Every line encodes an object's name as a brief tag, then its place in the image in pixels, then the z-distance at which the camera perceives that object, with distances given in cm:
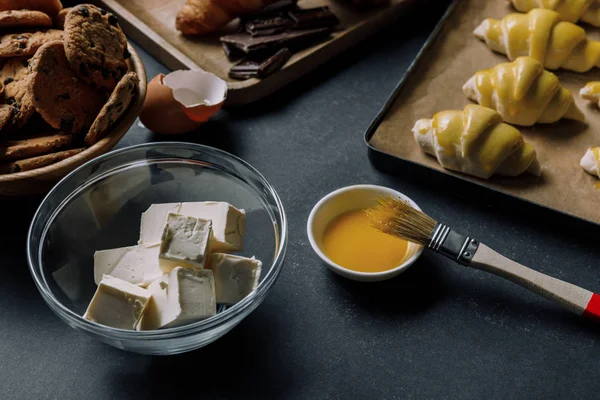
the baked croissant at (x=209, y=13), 81
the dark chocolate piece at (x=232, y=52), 80
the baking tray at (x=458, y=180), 66
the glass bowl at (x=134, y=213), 55
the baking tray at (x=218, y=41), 78
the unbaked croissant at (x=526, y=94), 72
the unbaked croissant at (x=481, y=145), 68
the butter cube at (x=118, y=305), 54
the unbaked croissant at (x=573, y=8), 82
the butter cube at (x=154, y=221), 59
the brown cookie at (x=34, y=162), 61
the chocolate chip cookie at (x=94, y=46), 64
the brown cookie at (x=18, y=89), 63
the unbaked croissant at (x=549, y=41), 77
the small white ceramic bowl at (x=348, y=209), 60
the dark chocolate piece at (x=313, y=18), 82
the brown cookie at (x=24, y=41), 66
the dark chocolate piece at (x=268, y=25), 81
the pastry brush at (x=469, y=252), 58
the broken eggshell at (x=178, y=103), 71
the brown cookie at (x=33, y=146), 61
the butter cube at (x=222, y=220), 58
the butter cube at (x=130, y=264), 57
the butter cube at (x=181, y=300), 53
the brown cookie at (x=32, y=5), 70
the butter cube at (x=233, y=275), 56
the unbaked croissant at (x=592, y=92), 75
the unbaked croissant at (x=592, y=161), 68
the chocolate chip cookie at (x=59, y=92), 63
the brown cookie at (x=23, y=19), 67
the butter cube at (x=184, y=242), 55
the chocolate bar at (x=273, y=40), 79
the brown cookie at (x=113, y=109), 63
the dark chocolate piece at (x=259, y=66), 77
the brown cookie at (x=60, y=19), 70
